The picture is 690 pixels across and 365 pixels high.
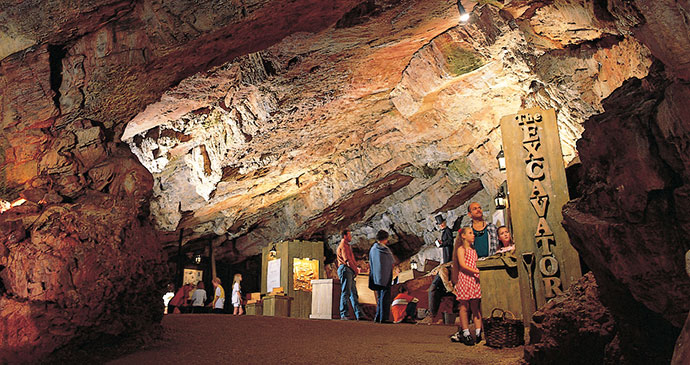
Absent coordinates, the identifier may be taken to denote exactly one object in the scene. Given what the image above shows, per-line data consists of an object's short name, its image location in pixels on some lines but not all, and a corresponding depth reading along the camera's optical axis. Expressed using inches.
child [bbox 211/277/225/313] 529.3
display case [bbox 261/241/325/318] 642.8
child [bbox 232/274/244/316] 518.3
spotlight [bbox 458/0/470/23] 279.7
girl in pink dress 245.6
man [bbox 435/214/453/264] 577.0
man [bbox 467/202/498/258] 326.0
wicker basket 221.9
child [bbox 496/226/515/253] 331.8
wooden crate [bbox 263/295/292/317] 526.9
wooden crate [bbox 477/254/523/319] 263.1
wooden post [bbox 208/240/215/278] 818.8
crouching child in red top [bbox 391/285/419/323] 401.1
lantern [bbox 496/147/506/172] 406.3
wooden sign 283.1
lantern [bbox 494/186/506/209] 478.3
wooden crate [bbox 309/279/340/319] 461.1
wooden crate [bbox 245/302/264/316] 599.8
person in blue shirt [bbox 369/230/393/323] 363.9
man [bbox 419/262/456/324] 377.4
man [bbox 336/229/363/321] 390.6
